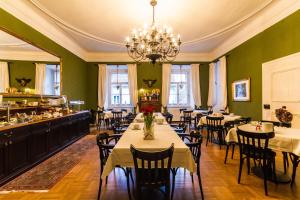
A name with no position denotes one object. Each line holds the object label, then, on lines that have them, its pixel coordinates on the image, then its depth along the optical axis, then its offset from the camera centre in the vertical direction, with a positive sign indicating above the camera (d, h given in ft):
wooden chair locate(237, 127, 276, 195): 9.09 -2.47
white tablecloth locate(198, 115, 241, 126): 17.57 -1.89
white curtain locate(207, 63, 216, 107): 30.19 +2.39
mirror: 12.79 +2.51
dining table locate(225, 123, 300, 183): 8.80 -1.97
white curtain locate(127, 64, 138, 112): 30.76 +3.05
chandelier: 13.73 +4.42
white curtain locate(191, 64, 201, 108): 31.42 +2.72
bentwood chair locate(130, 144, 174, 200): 6.62 -2.62
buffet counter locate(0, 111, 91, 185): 10.18 -2.88
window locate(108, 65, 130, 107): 32.50 +1.94
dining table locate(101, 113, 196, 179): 7.44 -2.10
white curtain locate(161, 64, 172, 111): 30.99 +3.17
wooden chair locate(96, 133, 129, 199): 8.61 -2.20
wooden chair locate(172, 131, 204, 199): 8.60 -2.10
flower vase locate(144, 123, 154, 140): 9.12 -1.58
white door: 14.06 +1.24
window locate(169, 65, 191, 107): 32.89 +2.33
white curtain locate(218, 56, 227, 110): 25.44 +2.49
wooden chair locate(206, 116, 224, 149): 17.33 -2.36
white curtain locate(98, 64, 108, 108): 30.76 +2.79
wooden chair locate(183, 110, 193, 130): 23.87 -2.04
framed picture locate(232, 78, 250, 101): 20.59 +1.24
